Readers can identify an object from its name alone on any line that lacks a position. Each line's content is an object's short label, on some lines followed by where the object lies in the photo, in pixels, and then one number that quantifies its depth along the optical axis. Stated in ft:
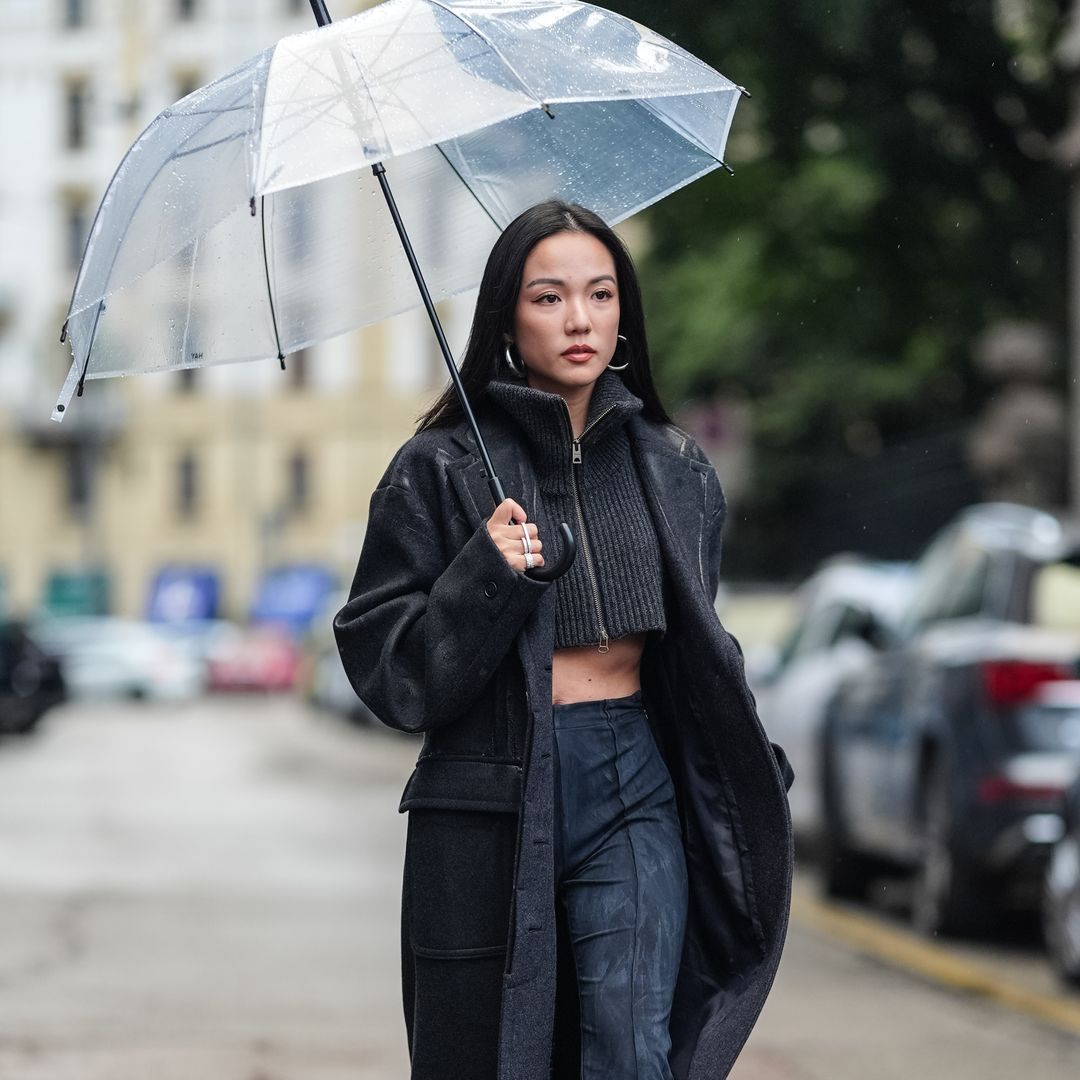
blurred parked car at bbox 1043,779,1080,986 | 29.27
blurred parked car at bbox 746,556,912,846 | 45.37
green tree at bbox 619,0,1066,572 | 48.67
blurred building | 217.77
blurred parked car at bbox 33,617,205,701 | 158.92
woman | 12.73
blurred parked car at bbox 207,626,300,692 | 177.47
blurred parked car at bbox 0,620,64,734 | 102.53
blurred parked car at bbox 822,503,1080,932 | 32.50
